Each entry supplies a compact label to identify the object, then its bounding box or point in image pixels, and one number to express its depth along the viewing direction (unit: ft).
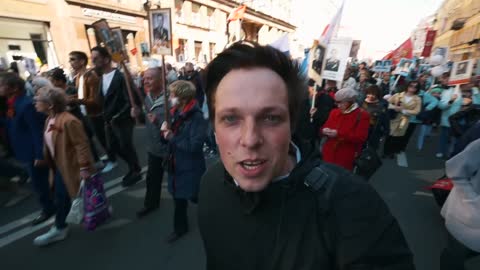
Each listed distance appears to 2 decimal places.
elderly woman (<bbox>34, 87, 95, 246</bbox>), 9.62
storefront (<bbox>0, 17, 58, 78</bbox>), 44.65
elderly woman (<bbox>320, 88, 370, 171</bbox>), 11.14
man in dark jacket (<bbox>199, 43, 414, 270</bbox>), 2.84
